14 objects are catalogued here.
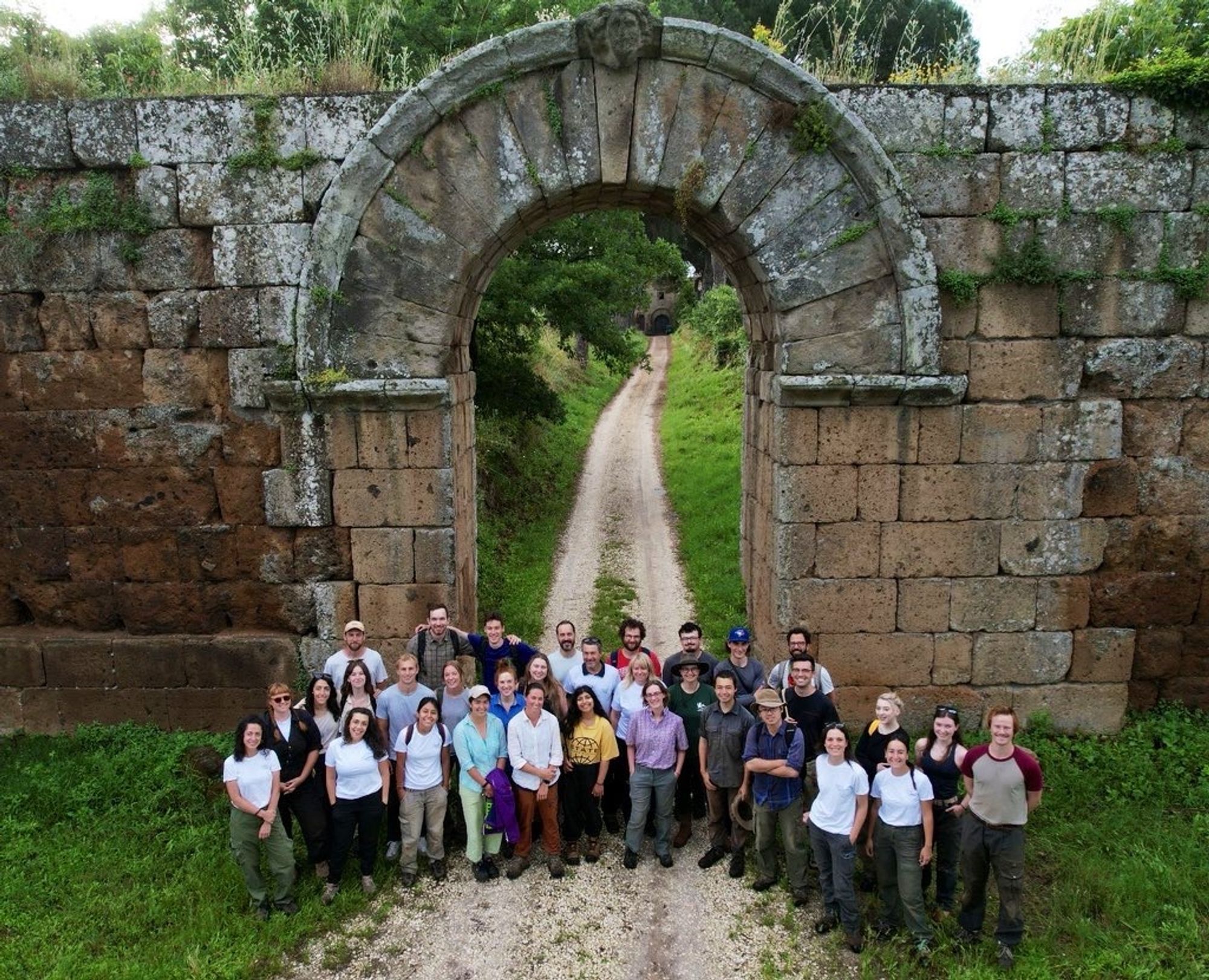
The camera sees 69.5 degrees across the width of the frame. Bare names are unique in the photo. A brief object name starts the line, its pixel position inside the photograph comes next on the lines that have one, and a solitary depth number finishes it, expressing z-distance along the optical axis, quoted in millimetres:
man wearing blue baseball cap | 7000
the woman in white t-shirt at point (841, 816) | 5668
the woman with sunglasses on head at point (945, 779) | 5664
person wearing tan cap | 6957
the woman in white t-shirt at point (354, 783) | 6129
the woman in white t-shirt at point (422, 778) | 6363
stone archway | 7340
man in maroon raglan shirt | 5496
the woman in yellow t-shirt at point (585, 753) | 6602
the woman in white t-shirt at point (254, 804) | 5879
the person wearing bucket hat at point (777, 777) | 6008
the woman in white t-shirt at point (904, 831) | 5523
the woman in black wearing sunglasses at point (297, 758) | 6102
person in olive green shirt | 6773
